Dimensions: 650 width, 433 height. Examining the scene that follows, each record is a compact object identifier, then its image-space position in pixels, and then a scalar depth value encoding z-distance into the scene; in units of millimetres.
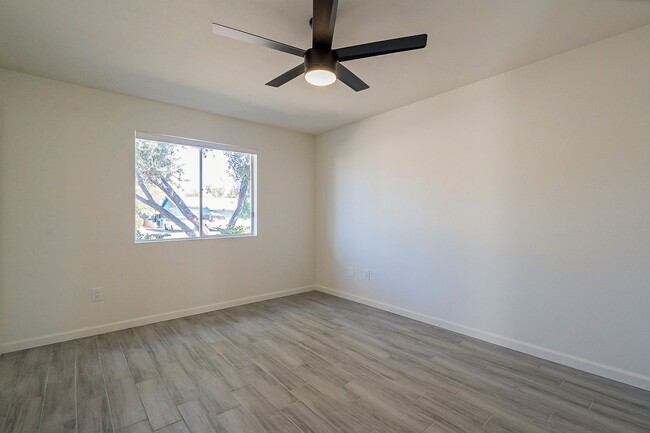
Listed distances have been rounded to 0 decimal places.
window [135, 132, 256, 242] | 3305
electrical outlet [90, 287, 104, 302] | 2914
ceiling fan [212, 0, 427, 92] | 1567
